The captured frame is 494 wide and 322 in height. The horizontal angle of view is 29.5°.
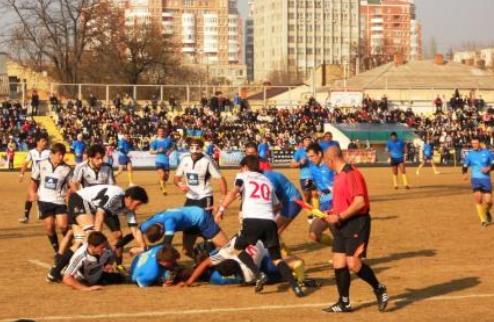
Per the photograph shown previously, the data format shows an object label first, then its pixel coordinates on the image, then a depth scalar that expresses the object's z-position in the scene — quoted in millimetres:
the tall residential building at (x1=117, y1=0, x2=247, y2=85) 162275
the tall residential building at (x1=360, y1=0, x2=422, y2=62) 132950
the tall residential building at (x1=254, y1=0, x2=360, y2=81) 151175
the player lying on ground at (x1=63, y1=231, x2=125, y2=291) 11711
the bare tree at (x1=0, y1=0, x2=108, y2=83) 73812
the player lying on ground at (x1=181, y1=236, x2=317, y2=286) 12039
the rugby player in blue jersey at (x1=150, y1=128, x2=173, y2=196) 28719
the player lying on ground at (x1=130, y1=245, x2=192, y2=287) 12062
